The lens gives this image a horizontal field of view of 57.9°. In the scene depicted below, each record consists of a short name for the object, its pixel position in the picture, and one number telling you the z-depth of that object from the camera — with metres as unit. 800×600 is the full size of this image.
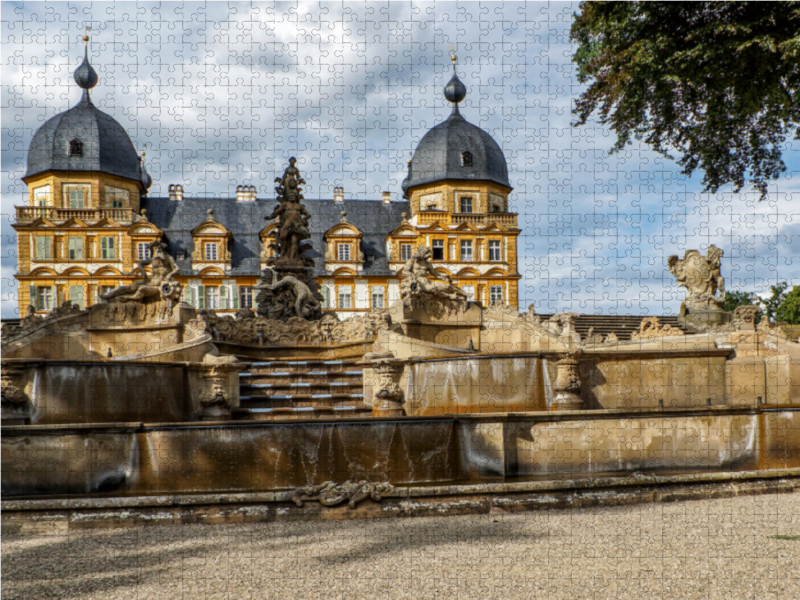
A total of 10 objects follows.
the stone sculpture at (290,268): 21.55
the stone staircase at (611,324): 30.06
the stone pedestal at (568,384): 13.90
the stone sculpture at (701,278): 25.61
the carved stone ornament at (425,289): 19.52
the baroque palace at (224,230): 65.94
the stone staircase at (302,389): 14.62
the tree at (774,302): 65.93
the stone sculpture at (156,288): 18.33
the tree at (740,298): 72.38
